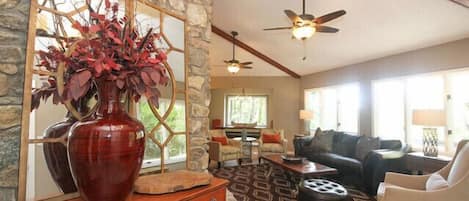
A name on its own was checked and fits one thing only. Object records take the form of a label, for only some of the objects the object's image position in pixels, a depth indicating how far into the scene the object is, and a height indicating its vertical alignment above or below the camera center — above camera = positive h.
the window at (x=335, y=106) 7.09 +0.27
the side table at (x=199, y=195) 1.31 -0.39
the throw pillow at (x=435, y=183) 2.48 -0.61
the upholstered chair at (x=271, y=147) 6.97 -0.78
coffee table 4.20 -0.84
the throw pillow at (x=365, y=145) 5.07 -0.54
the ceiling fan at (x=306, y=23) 3.70 +1.27
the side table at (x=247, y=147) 7.32 -0.83
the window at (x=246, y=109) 9.86 +0.24
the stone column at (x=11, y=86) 1.23 +0.13
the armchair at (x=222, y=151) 6.42 -0.83
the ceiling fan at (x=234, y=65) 6.77 +1.24
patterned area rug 4.30 -1.23
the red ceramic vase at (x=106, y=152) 1.08 -0.14
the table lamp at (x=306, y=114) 7.72 +0.04
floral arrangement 1.12 +0.24
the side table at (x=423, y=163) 3.96 -0.69
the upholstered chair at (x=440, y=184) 2.26 -0.64
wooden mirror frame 1.24 +0.03
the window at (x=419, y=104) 4.59 +0.23
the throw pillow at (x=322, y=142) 6.04 -0.58
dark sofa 4.41 -0.73
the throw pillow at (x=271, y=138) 7.32 -0.59
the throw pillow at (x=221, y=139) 6.83 -0.58
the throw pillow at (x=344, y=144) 5.66 -0.59
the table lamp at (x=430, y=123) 3.98 -0.10
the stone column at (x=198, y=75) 2.19 +0.33
